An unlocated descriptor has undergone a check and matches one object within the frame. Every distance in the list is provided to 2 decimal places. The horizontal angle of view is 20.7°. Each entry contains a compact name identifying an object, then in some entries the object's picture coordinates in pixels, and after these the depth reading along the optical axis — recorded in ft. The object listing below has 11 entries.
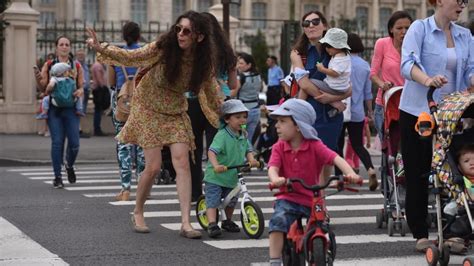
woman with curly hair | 34.01
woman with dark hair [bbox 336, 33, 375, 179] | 46.55
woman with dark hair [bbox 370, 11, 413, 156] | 38.42
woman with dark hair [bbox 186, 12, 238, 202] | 39.01
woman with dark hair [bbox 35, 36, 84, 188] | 49.73
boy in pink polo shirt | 25.89
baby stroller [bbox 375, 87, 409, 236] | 34.81
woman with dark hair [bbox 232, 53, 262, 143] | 62.95
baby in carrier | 48.88
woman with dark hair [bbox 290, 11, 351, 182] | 35.47
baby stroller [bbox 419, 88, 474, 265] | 28.07
